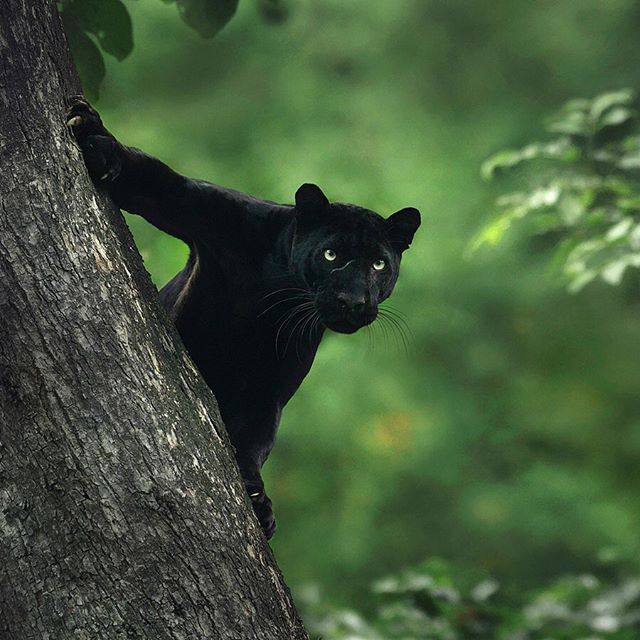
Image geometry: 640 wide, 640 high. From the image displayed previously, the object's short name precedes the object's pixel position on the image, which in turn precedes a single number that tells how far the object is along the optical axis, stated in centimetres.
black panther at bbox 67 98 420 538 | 1942
